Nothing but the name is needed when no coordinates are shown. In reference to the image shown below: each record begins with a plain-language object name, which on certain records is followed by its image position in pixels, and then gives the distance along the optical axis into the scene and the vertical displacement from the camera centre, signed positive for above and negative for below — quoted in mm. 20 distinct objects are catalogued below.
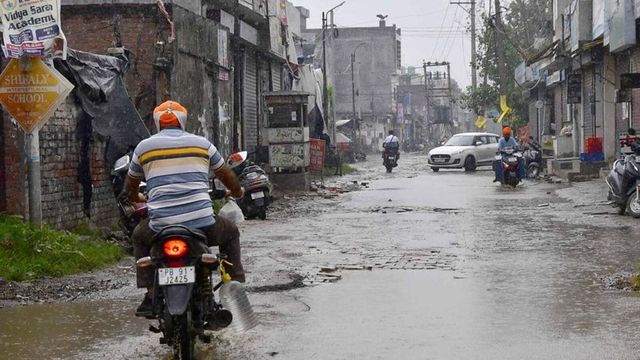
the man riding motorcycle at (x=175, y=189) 6406 -333
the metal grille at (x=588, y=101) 34781 +827
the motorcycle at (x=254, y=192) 17625 -994
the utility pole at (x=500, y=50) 49938 +3843
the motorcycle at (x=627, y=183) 16297 -940
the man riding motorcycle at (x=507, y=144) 27672 -457
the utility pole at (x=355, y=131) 70625 -16
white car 41062 -957
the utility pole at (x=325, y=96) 47500 +1668
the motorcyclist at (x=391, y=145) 40312 -578
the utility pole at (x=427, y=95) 113875 +3823
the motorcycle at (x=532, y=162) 32844 -1120
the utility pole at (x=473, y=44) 65750 +5484
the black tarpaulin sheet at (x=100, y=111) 13824 +360
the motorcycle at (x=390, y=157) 40719 -1063
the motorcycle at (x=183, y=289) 5969 -899
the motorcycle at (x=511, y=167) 27266 -1044
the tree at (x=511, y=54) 58188 +4142
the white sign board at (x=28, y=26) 11039 +1201
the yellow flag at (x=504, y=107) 51250 +988
